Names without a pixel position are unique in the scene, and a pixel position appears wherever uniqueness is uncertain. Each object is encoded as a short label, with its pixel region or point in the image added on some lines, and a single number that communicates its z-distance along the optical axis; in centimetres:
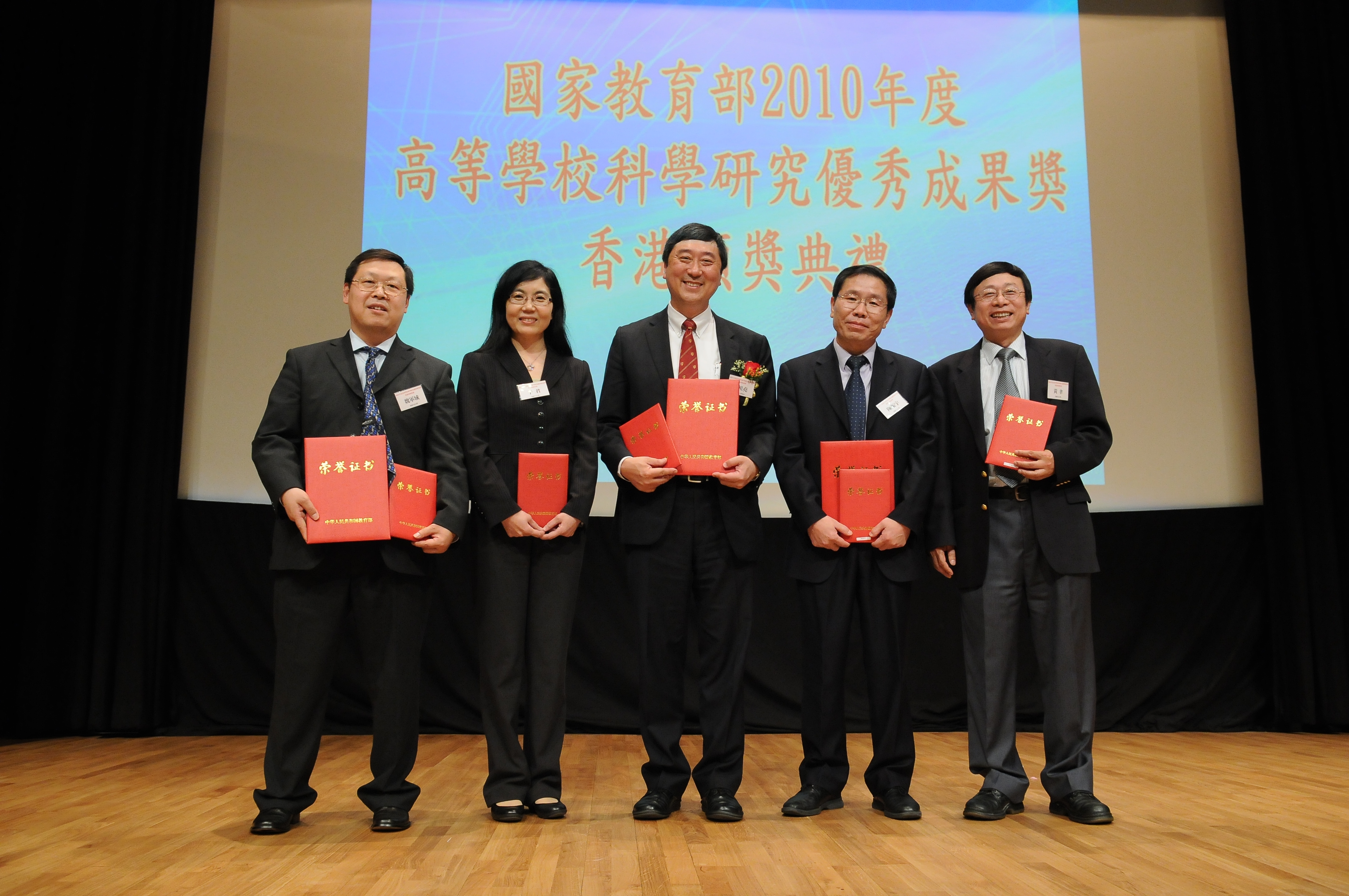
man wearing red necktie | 254
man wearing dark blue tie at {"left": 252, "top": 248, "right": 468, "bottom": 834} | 243
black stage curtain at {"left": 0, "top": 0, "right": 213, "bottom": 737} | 408
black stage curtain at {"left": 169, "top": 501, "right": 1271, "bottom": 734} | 431
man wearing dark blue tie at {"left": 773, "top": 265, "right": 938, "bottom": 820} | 262
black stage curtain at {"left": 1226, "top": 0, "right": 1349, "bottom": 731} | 443
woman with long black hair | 255
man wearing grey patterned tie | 262
